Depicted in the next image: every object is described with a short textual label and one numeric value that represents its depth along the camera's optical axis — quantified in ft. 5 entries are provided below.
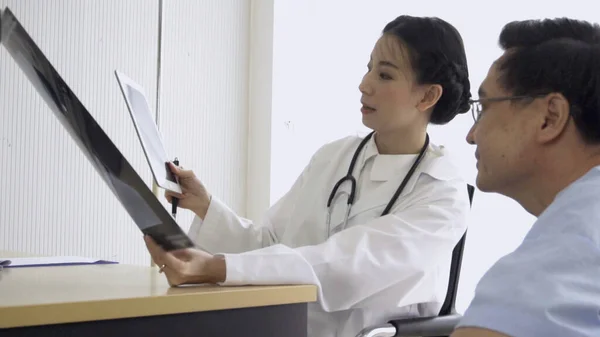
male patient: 2.30
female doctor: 4.78
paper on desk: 4.75
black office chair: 4.66
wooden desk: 2.75
